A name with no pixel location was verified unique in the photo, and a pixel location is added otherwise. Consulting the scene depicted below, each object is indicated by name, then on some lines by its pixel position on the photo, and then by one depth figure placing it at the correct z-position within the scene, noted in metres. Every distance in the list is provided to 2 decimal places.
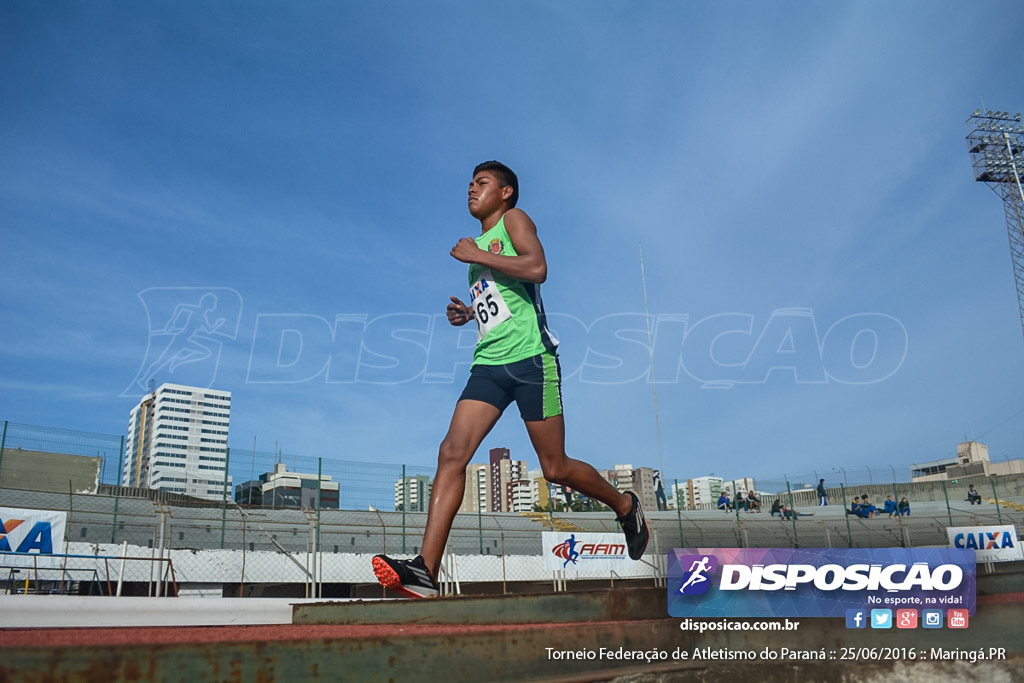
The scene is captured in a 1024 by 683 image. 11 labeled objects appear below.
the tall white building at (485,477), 125.38
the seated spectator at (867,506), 27.91
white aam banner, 19.64
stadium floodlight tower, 47.56
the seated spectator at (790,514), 27.55
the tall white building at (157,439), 177.00
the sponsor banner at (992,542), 23.52
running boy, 3.50
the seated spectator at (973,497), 34.04
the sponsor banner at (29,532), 15.43
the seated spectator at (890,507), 28.77
